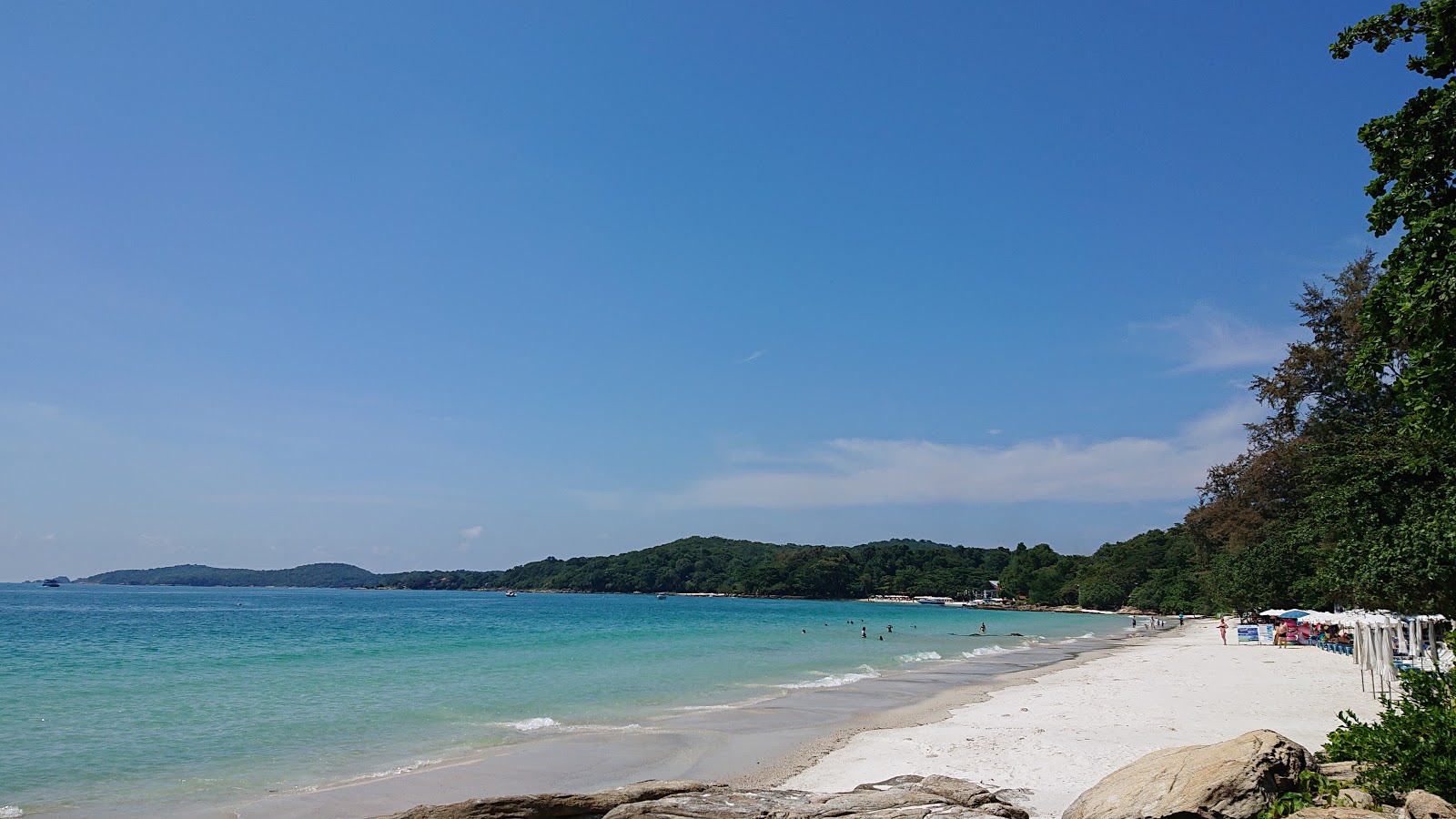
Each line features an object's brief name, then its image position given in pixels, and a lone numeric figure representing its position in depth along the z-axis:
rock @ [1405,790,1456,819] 5.46
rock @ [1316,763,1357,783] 7.16
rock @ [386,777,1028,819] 7.31
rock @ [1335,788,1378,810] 6.45
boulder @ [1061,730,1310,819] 6.57
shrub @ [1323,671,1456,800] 6.20
